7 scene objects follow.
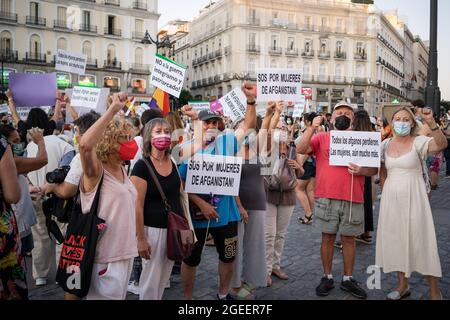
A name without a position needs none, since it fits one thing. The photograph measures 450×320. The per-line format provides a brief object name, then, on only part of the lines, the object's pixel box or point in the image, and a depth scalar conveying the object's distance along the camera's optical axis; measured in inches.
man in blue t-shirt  155.5
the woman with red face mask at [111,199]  119.1
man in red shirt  171.6
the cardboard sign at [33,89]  253.6
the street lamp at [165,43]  669.0
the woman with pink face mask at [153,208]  136.8
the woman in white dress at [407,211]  161.3
